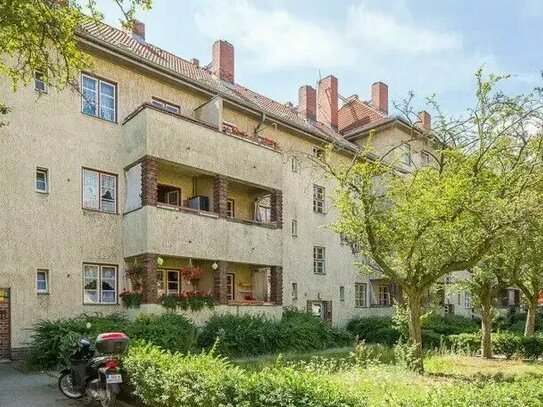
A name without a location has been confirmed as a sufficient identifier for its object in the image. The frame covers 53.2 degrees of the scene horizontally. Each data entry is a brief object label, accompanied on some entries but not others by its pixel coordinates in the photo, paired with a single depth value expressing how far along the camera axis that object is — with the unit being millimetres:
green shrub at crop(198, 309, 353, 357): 19031
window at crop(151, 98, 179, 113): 21516
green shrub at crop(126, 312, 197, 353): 16109
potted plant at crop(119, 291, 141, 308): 18656
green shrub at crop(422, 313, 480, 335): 27500
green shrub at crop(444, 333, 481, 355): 22494
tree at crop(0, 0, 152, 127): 8486
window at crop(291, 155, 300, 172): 27375
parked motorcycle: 9609
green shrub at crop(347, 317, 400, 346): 26688
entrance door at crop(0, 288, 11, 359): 16422
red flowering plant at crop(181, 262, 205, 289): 20656
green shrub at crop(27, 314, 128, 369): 14859
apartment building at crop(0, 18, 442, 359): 17344
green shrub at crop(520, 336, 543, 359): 21281
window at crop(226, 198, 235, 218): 23892
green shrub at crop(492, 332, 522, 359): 21609
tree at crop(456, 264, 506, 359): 20688
